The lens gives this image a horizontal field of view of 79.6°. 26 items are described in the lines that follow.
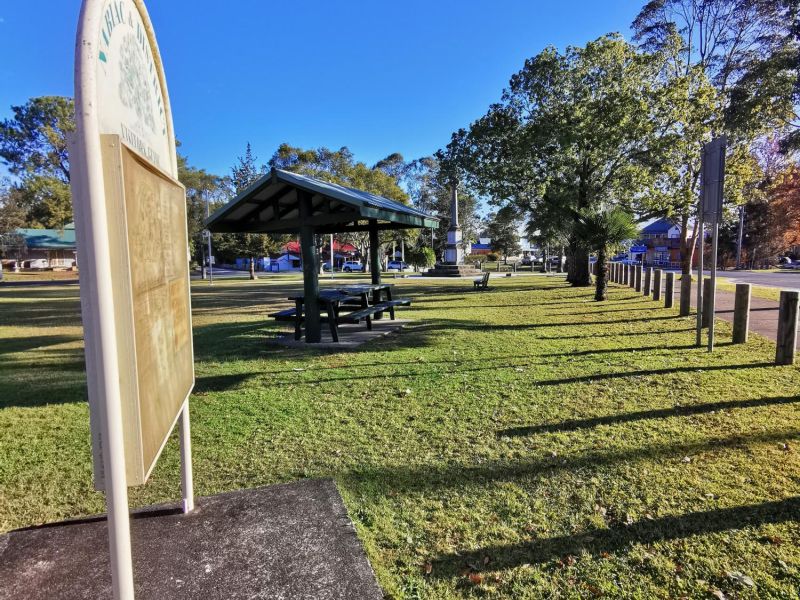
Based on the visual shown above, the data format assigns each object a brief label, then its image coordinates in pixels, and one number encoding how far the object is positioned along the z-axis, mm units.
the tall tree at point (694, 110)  19109
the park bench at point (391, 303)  9955
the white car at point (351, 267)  56281
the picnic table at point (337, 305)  8201
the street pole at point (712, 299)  6880
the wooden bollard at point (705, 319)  9242
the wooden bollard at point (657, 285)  13332
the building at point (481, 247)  93338
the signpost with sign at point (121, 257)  1324
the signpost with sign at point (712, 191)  6824
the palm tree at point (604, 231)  13984
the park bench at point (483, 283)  21031
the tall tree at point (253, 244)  36156
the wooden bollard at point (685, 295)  10398
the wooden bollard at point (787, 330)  6027
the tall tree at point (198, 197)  43781
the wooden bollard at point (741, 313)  7336
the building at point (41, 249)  49125
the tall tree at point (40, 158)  44750
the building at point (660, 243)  76125
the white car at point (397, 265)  53719
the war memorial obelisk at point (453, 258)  33156
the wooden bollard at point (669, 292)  11734
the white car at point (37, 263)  51438
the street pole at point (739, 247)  45594
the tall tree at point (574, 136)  19141
